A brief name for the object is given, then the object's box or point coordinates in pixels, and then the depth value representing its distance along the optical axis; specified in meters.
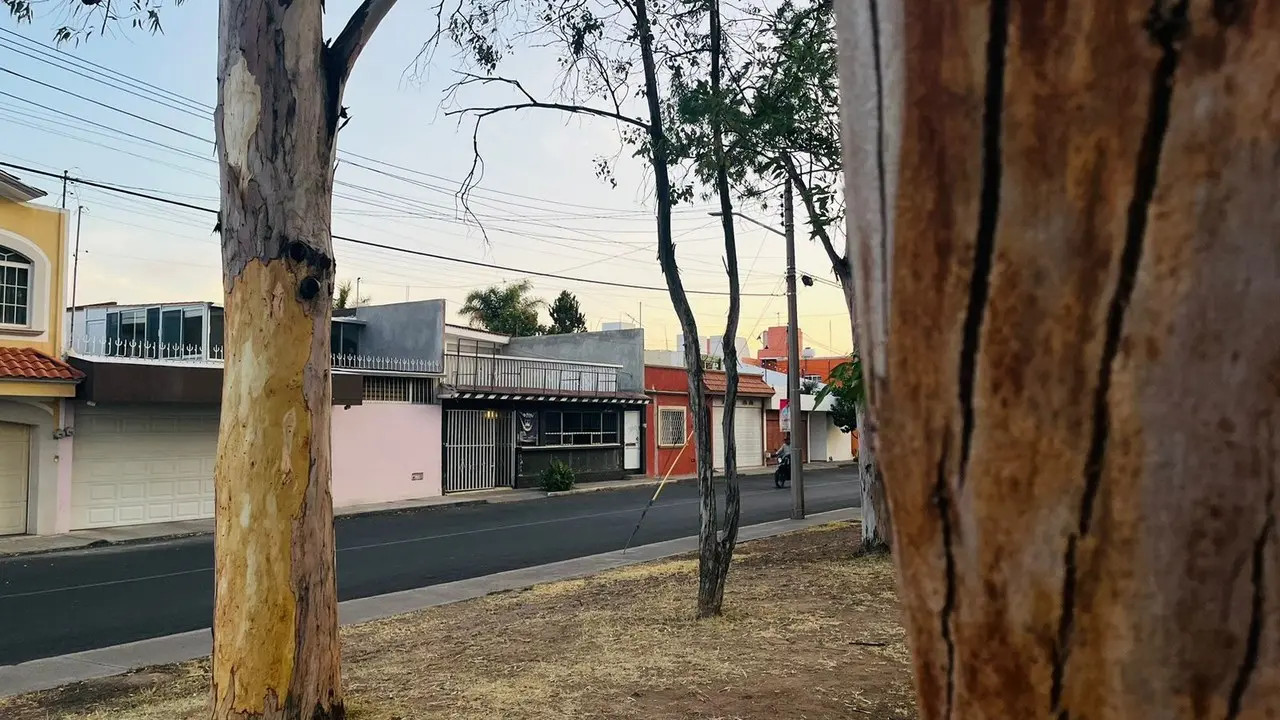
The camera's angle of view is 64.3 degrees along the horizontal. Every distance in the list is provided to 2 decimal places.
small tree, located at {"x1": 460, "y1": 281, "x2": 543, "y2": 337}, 44.06
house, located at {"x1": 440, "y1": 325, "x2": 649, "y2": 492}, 27.28
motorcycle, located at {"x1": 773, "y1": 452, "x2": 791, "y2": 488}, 28.75
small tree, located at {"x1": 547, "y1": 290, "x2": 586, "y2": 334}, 50.94
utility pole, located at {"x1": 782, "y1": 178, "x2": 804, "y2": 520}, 17.00
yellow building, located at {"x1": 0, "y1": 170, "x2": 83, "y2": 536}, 17.19
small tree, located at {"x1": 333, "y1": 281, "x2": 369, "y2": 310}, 35.89
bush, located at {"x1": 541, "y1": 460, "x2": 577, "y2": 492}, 27.70
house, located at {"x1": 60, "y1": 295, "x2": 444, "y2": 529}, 18.36
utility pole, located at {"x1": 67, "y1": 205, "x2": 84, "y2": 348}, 19.01
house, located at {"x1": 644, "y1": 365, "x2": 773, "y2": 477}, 34.25
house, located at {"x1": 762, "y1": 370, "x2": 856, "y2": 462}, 41.66
